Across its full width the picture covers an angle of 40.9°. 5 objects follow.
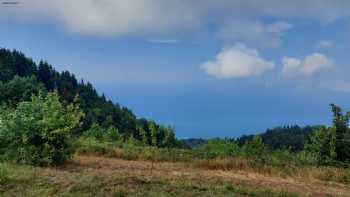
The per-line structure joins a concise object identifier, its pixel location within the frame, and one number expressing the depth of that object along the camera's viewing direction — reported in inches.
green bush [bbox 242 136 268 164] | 425.1
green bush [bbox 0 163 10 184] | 288.1
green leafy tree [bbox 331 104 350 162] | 446.1
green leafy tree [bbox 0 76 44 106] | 1474.7
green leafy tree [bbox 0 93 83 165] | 354.0
